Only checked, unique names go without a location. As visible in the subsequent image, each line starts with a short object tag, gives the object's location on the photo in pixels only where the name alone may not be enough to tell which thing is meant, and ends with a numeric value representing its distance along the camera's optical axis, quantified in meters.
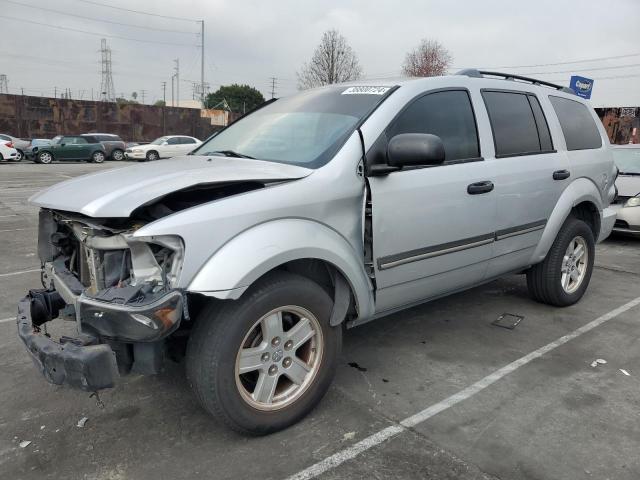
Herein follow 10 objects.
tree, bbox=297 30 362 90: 38.09
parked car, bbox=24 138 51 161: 26.41
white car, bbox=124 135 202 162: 28.03
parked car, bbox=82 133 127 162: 29.47
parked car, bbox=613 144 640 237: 7.75
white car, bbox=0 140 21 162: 25.36
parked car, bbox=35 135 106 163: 26.67
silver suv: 2.38
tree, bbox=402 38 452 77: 43.16
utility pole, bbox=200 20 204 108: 50.04
